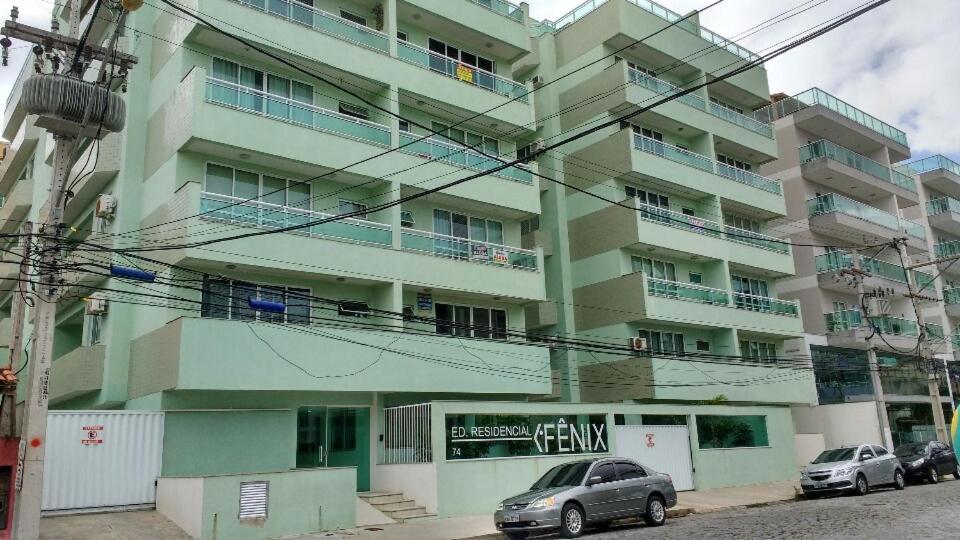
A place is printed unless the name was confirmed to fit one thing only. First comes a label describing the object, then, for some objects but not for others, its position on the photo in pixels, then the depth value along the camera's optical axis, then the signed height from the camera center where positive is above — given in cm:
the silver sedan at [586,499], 1587 -110
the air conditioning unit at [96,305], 2233 +454
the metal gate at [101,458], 1764 +19
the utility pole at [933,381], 3250 +210
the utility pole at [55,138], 1432 +643
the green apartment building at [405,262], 2019 +609
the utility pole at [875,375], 3078 +242
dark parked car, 2644 -94
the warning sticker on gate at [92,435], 1828 +74
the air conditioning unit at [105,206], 2269 +744
